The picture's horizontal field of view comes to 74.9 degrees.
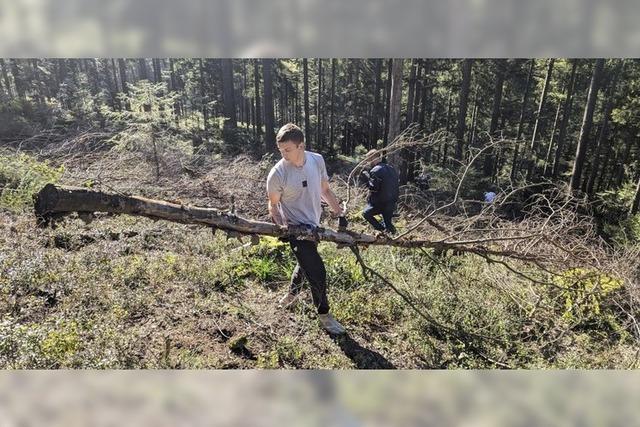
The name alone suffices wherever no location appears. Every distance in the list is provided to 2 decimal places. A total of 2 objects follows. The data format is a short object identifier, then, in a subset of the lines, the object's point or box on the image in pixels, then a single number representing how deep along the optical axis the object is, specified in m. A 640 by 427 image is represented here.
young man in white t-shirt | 2.20
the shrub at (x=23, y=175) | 3.37
